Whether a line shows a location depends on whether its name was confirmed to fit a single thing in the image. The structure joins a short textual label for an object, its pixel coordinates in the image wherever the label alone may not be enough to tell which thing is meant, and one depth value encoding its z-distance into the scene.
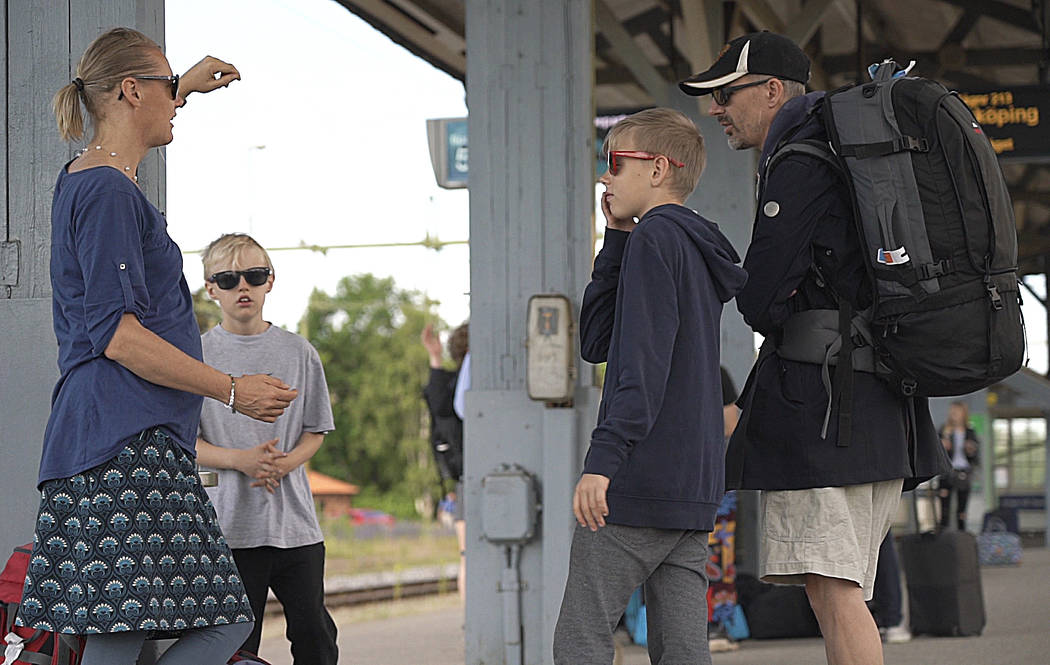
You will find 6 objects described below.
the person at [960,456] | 13.98
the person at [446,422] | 8.16
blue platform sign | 9.12
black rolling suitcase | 7.36
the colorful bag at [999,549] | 13.97
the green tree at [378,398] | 50.81
